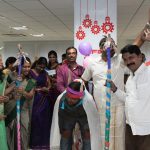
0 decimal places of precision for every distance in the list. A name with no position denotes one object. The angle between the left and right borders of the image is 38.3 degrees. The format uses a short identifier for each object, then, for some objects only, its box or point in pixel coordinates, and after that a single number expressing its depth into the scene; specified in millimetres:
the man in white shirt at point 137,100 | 1921
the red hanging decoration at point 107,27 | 3204
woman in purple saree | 3231
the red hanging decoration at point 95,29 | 3209
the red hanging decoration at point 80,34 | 3217
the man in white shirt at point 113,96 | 2401
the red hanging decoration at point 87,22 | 3223
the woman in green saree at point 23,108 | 2602
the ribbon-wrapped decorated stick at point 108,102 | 2199
